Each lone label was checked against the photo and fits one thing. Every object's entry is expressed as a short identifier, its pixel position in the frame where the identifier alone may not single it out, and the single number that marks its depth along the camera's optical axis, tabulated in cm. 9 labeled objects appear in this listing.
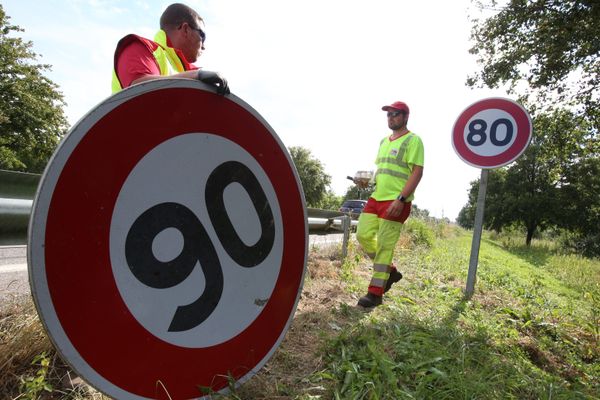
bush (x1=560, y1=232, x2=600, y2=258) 3615
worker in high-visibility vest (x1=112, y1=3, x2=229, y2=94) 142
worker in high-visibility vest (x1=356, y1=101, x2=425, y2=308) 340
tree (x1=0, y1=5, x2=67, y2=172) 2348
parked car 2680
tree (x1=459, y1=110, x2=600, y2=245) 3645
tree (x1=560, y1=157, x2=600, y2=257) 3219
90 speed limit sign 82
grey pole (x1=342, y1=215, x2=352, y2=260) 525
